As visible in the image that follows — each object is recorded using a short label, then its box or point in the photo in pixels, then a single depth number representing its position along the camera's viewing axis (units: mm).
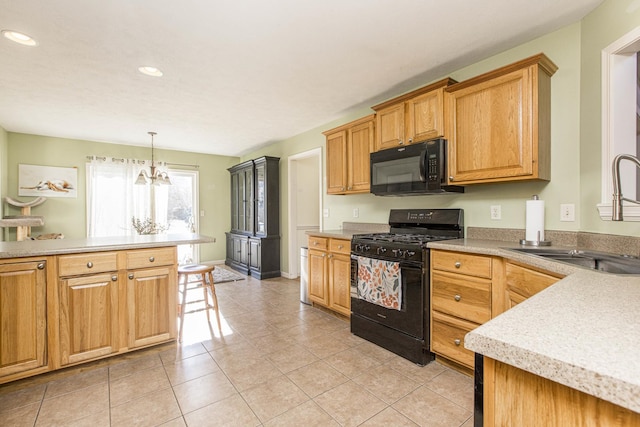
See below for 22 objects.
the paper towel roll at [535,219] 2059
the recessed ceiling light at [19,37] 2059
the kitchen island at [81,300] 1976
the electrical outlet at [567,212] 2023
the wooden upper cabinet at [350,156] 3174
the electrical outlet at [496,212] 2395
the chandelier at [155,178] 4242
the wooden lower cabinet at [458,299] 1963
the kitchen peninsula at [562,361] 487
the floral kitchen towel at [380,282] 2387
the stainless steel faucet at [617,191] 1245
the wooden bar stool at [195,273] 2746
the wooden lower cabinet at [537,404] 525
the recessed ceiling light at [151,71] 2582
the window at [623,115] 1755
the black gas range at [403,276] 2256
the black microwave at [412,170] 2432
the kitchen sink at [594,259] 1428
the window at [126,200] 5082
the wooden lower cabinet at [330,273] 3037
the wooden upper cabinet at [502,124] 1966
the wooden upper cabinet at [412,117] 2455
